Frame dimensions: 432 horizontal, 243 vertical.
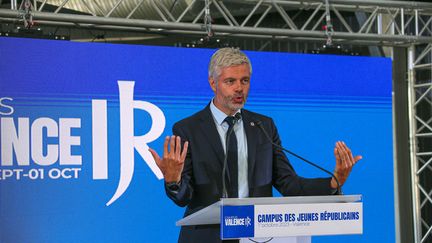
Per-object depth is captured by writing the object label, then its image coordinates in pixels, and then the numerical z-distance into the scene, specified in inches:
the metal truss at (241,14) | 239.9
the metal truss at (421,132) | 297.1
